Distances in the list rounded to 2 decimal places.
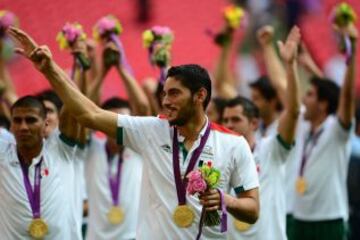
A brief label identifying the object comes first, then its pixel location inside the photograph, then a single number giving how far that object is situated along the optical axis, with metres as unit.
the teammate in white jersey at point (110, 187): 17.00
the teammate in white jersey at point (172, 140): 11.52
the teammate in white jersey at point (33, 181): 13.55
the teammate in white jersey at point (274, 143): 15.35
